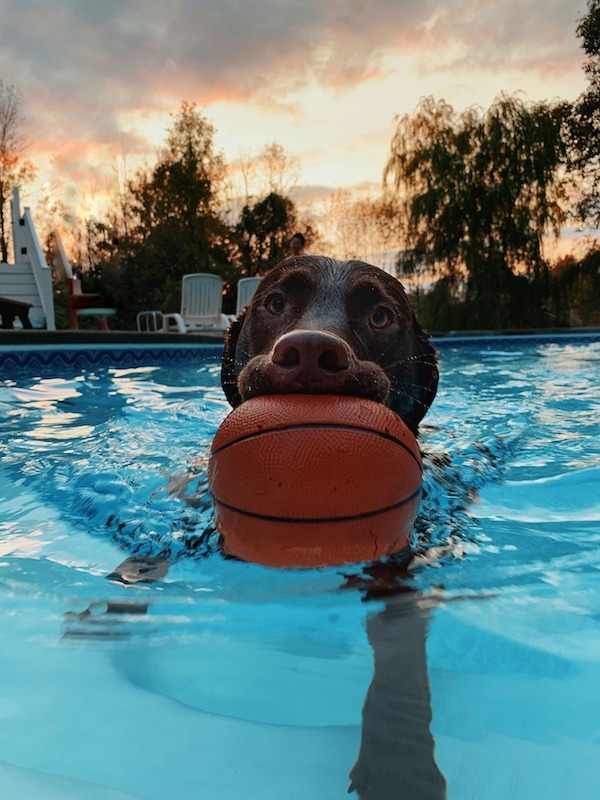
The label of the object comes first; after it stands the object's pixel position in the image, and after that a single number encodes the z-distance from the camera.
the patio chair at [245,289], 16.50
